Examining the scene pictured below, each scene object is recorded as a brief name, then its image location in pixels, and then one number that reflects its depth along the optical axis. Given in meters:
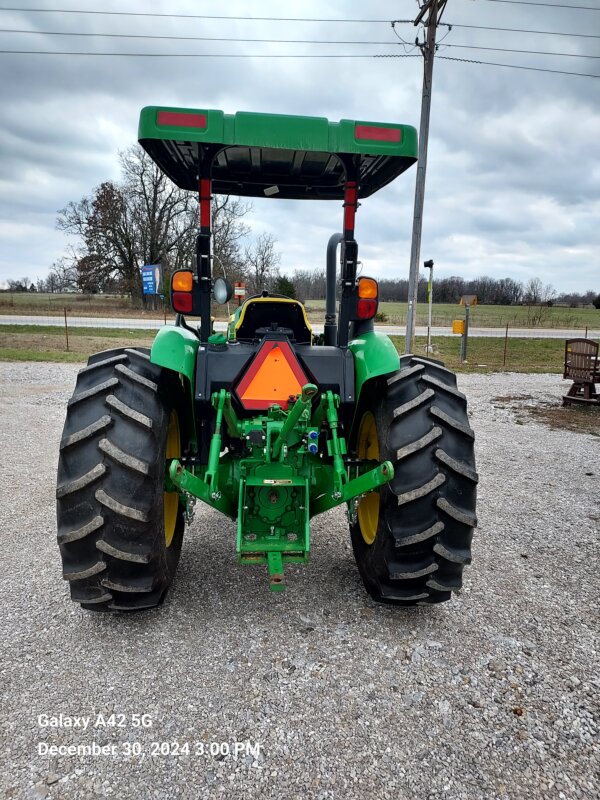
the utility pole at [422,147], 11.64
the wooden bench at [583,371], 9.34
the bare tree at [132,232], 35.22
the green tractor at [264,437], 2.52
